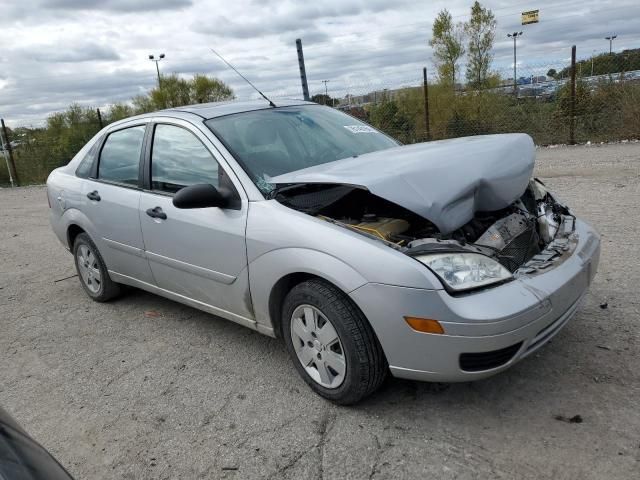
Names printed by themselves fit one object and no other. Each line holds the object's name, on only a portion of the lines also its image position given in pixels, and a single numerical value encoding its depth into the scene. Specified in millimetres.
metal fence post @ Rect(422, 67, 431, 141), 13578
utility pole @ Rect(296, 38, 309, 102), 8586
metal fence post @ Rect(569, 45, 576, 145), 12269
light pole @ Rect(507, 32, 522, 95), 13430
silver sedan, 2574
